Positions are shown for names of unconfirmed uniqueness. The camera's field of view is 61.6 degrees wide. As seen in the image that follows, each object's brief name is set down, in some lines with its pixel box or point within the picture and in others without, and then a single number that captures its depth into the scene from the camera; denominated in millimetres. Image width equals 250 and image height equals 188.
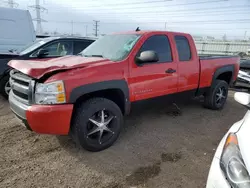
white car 1446
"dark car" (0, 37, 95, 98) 5246
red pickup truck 2734
